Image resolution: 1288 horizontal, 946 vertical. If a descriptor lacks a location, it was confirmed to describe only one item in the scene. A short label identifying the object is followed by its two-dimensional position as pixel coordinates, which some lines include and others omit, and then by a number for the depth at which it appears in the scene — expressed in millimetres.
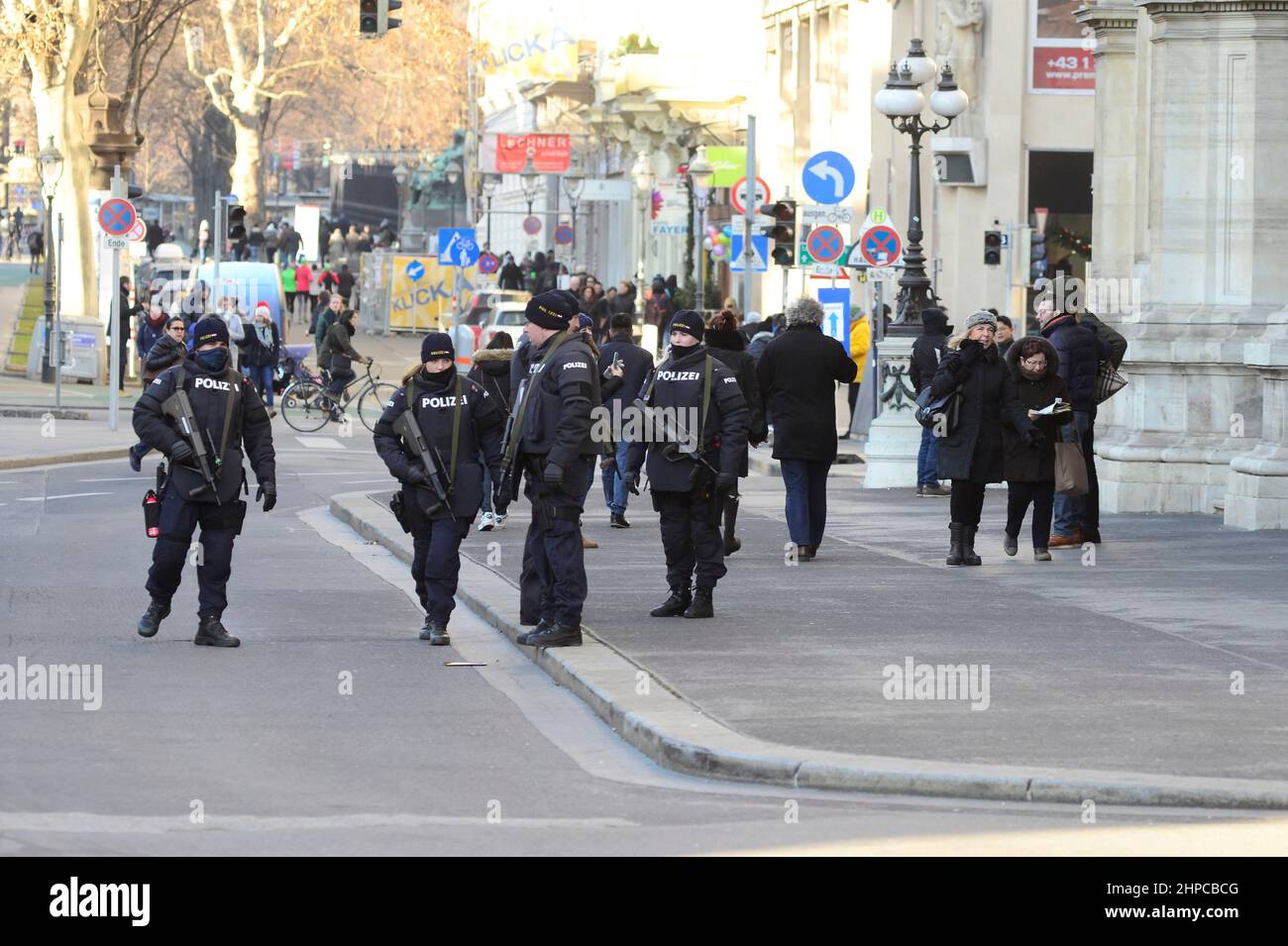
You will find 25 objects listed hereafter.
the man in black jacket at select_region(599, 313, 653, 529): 19094
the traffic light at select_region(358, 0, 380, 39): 30562
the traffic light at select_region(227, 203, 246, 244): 43375
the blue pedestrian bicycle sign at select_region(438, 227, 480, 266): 45281
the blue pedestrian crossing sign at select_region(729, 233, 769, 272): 38688
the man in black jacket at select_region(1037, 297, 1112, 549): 17516
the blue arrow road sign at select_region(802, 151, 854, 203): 28484
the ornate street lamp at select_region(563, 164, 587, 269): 66062
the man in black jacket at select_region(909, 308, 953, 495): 21594
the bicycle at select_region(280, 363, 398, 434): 35188
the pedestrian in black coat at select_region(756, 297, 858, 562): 16562
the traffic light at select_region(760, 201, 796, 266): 32250
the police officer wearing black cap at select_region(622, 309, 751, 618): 13461
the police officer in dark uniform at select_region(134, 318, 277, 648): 12836
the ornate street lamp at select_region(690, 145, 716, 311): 50844
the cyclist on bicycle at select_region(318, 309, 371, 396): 34562
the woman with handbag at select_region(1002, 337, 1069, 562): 16453
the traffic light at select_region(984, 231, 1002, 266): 39094
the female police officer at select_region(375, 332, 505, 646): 12945
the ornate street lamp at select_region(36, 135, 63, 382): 40656
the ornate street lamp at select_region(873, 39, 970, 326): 25531
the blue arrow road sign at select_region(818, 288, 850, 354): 30141
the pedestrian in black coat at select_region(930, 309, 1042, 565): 16188
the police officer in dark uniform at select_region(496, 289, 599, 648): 12281
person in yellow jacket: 30984
